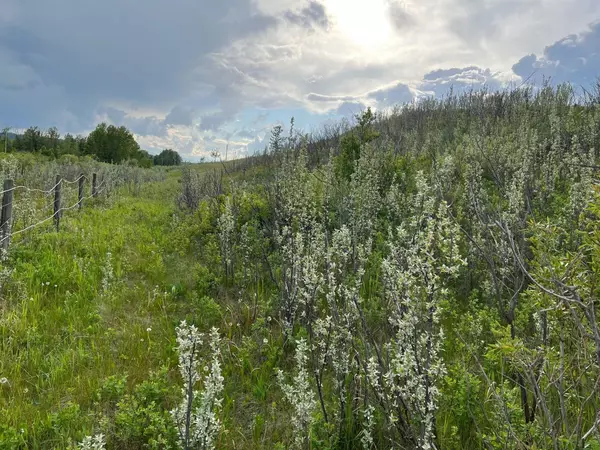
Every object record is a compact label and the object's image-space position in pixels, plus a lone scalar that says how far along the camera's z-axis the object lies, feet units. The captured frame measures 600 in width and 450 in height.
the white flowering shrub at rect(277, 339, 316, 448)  8.93
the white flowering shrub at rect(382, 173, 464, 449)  7.84
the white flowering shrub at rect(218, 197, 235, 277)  21.40
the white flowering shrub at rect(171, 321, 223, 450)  8.00
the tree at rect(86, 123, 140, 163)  223.92
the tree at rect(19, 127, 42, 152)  206.49
